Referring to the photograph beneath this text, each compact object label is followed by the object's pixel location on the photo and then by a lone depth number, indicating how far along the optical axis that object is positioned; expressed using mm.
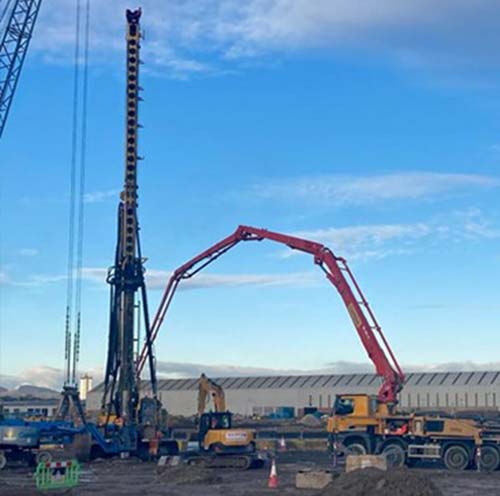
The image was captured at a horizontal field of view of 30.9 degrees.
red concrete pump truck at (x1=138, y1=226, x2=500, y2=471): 39875
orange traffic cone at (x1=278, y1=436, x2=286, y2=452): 54962
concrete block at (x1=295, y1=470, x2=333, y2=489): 29922
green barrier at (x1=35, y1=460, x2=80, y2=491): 31031
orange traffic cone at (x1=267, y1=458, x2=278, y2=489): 31109
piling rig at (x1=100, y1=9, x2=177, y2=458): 51016
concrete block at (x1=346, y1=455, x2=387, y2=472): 33009
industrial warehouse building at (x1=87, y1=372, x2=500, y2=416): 110500
